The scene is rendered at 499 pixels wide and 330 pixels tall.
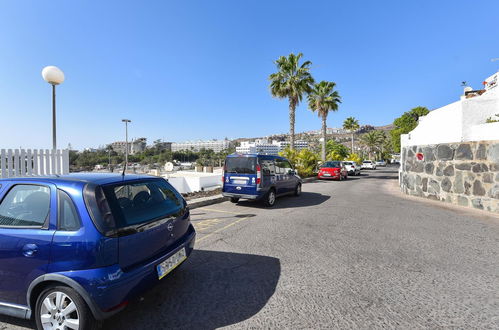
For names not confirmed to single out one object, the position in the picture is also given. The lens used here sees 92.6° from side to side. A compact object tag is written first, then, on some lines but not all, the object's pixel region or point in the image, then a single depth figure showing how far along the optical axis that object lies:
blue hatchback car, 2.08
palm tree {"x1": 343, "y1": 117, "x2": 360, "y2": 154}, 46.69
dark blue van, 7.90
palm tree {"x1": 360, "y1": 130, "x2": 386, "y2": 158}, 67.12
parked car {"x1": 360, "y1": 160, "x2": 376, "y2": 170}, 38.56
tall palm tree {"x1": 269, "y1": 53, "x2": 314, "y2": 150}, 20.98
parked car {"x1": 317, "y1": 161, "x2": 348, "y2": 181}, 19.02
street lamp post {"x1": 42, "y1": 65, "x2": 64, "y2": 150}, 7.01
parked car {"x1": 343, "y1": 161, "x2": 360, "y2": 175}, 24.50
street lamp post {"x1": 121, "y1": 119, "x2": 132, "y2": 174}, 21.89
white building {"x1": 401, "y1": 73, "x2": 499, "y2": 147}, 7.96
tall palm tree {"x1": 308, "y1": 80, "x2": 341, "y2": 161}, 27.06
